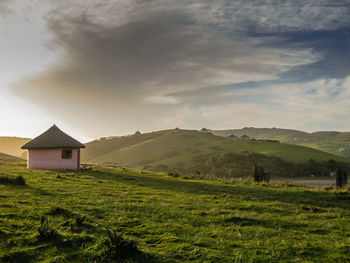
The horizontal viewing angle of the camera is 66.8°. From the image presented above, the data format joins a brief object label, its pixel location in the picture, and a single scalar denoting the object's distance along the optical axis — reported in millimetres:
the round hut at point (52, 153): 37031
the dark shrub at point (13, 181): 17750
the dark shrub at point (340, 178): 25453
